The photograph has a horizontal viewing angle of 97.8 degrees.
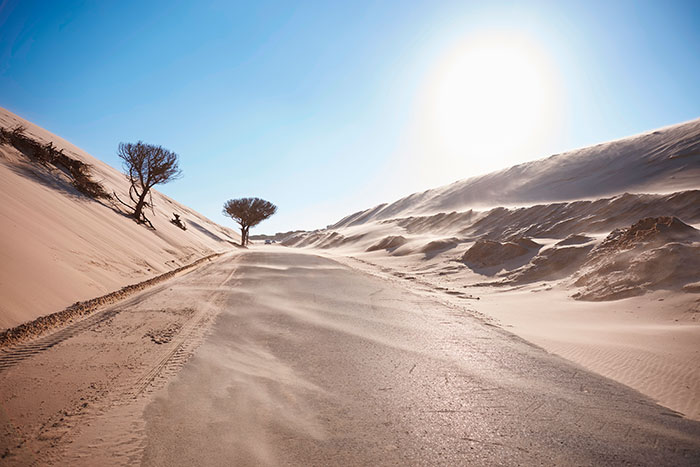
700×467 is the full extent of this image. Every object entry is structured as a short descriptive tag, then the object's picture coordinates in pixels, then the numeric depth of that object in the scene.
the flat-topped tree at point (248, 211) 47.13
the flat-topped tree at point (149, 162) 18.61
